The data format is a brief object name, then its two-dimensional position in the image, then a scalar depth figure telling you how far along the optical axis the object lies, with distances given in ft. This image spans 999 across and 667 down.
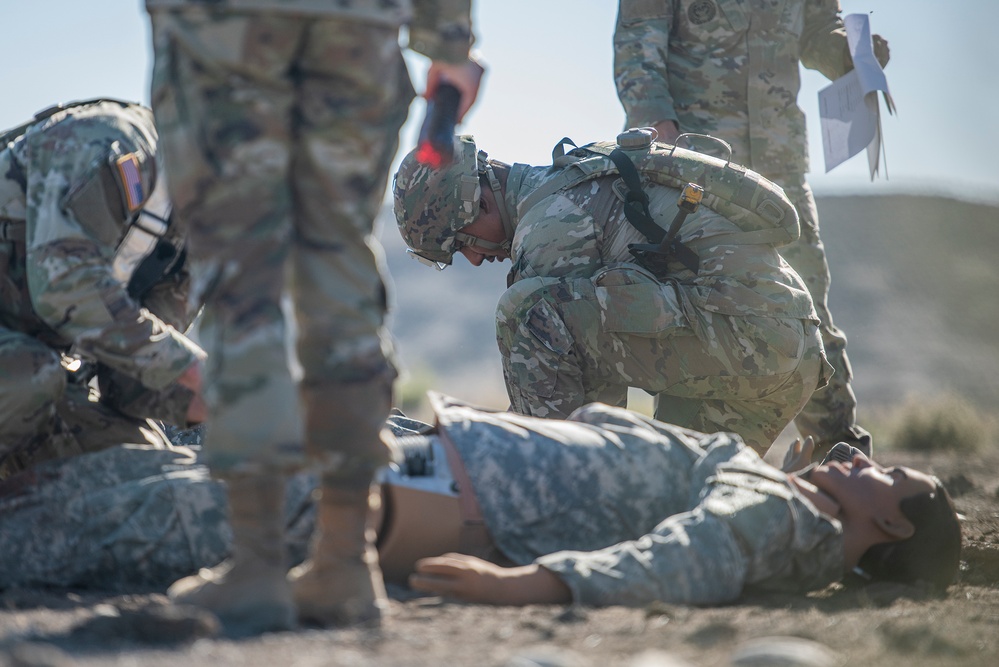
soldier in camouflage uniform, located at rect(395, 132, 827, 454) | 29.40
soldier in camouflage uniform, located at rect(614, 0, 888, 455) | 33.81
